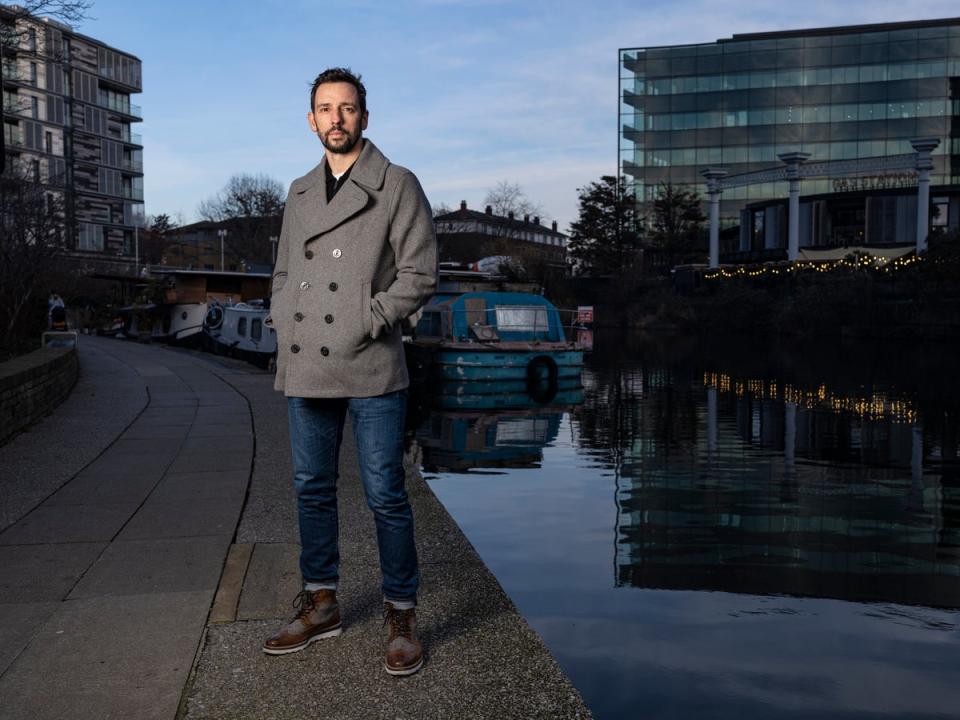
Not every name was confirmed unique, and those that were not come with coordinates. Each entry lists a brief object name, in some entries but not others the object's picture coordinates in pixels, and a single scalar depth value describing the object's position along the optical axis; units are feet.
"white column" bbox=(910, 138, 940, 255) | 160.76
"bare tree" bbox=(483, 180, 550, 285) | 167.12
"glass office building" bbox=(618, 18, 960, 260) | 224.74
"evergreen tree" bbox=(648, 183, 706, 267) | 229.66
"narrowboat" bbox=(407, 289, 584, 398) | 80.59
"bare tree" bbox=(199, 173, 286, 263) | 309.42
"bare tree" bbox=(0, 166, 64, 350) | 54.39
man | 12.67
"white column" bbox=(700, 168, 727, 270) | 198.08
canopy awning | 175.22
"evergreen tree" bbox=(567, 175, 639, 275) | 239.30
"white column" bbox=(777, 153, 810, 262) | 177.78
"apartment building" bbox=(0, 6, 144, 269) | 232.73
